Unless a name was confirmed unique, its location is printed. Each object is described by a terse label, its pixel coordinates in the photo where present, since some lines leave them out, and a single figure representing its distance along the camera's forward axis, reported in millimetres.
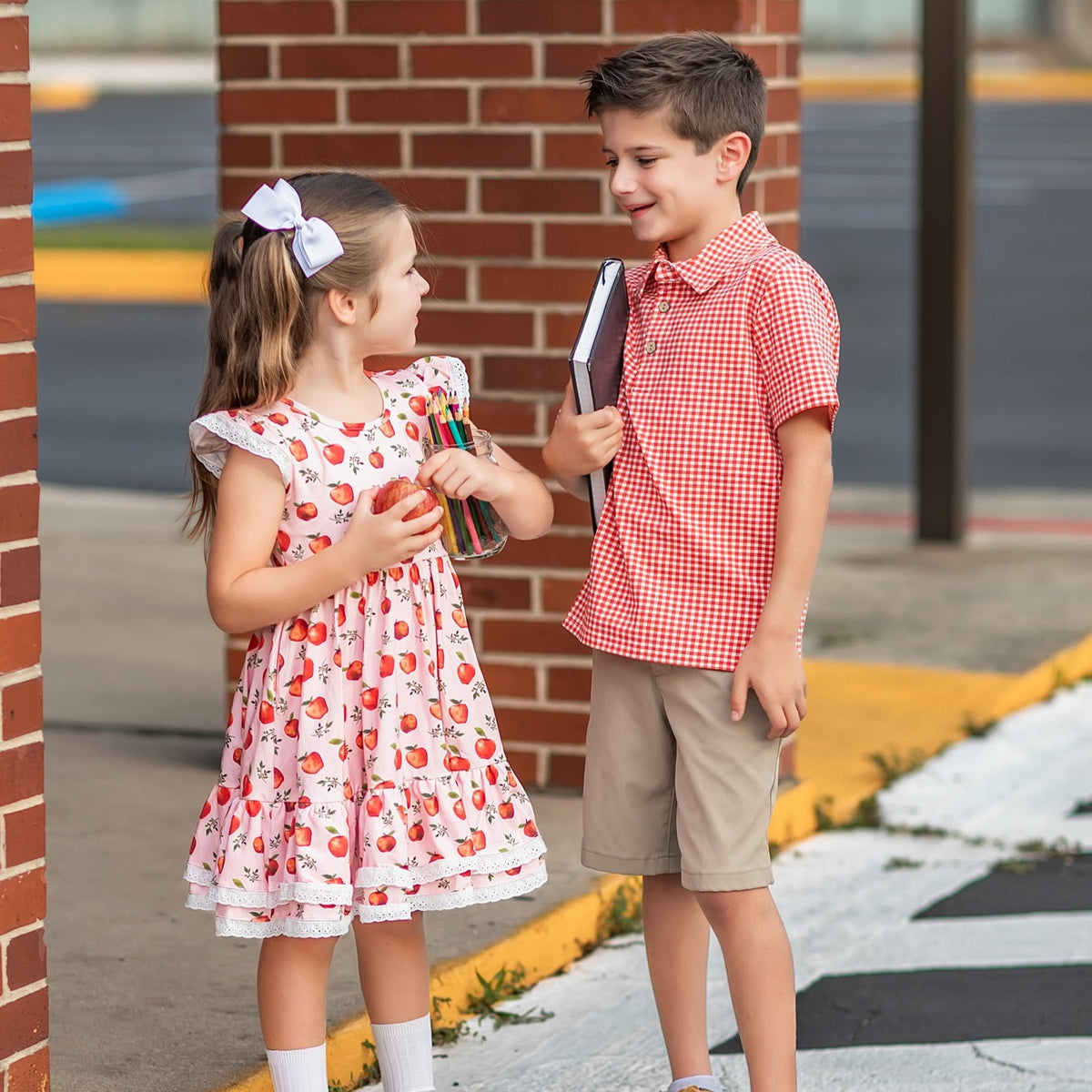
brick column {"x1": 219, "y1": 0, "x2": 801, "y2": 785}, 8694
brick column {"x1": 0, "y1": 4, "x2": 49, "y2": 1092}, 5326
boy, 5480
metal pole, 14446
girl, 5378
